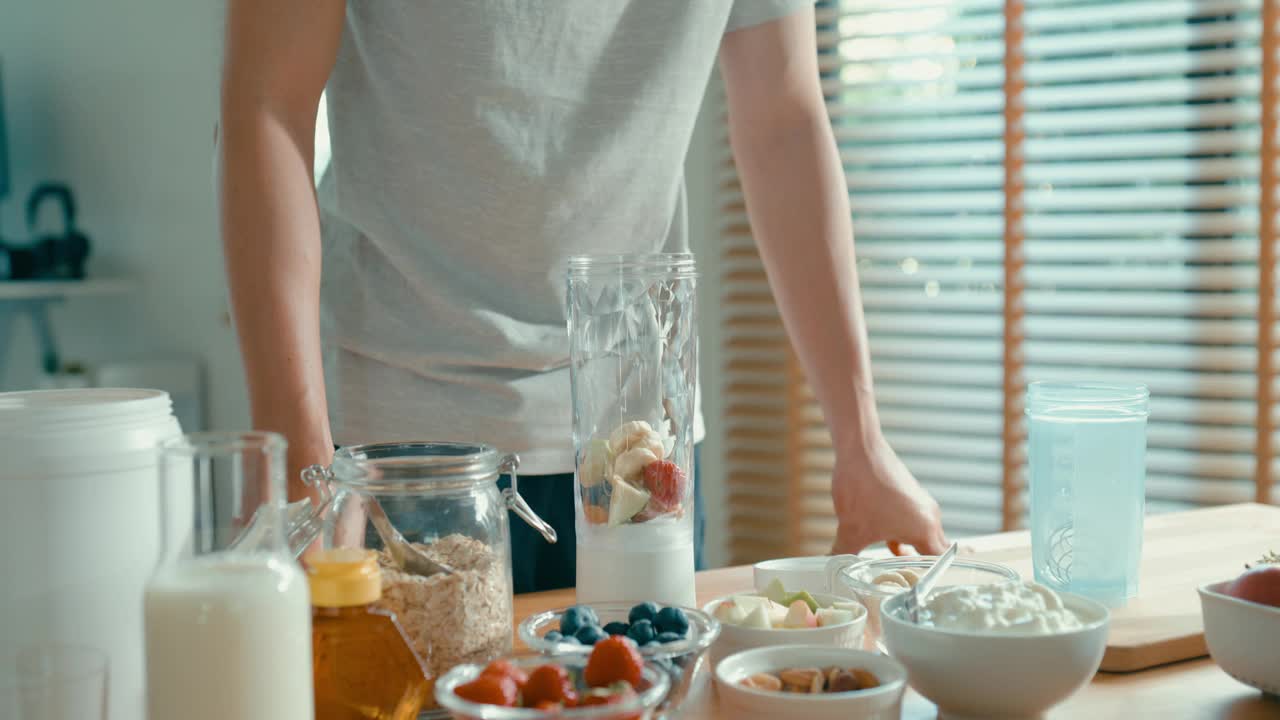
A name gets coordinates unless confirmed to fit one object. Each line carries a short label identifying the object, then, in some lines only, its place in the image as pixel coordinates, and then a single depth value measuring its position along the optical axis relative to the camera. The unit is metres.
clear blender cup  0.93
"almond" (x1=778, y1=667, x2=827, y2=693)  0.75
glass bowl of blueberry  0.76
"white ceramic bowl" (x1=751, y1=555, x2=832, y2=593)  1.05
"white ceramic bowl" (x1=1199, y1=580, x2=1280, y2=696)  0.83
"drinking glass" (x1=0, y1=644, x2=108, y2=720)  0.70
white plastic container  0.72
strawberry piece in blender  0.92
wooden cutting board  0.94
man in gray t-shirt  1.28
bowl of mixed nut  0.73
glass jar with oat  0.79
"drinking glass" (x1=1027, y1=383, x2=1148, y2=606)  1.02
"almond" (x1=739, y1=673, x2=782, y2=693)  0.76
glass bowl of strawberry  0.65
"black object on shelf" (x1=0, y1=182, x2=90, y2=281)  3.82
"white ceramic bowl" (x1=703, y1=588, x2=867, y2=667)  0.84
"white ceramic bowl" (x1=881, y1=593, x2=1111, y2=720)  0.77
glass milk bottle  0.65
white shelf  3.69
